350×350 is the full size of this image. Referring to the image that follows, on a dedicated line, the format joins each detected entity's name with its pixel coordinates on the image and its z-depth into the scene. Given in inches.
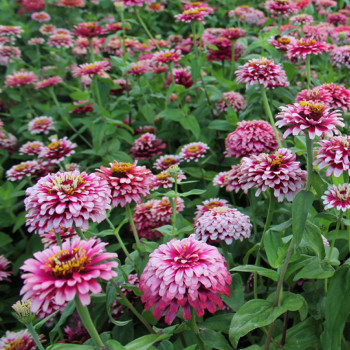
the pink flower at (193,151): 37.2
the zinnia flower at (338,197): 25.2
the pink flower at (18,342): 29.4
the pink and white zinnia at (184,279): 23.3
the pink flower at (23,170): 40.0
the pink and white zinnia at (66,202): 24.2
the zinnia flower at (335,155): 24.1
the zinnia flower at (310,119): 23.5
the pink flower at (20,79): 53.3
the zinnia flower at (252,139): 32.6
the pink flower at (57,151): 39.4
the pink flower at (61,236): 31.3
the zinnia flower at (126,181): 27.7
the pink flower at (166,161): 37.2
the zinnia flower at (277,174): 25.8
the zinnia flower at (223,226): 28.1
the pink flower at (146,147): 40.9
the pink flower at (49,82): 52.1
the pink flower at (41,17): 68.8
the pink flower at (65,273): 20.5
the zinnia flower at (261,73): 33.1
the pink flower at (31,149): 43.1
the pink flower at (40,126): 46.8
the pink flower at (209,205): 32.0
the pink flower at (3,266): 35.7
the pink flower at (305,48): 36.3
